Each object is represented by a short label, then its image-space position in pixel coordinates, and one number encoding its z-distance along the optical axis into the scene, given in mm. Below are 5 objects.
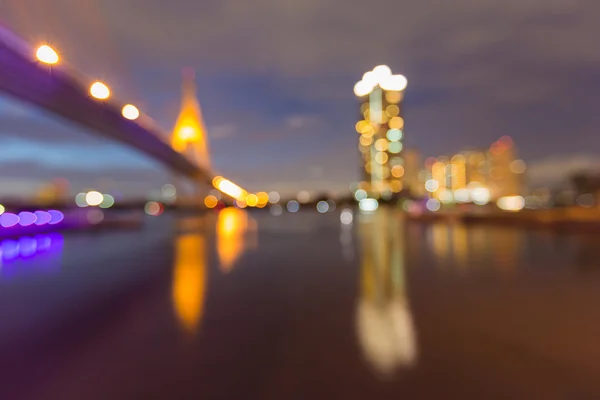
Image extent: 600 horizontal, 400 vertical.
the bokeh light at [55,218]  25712
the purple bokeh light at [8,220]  20938
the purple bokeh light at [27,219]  23094
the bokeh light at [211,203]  71625
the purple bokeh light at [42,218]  24188
